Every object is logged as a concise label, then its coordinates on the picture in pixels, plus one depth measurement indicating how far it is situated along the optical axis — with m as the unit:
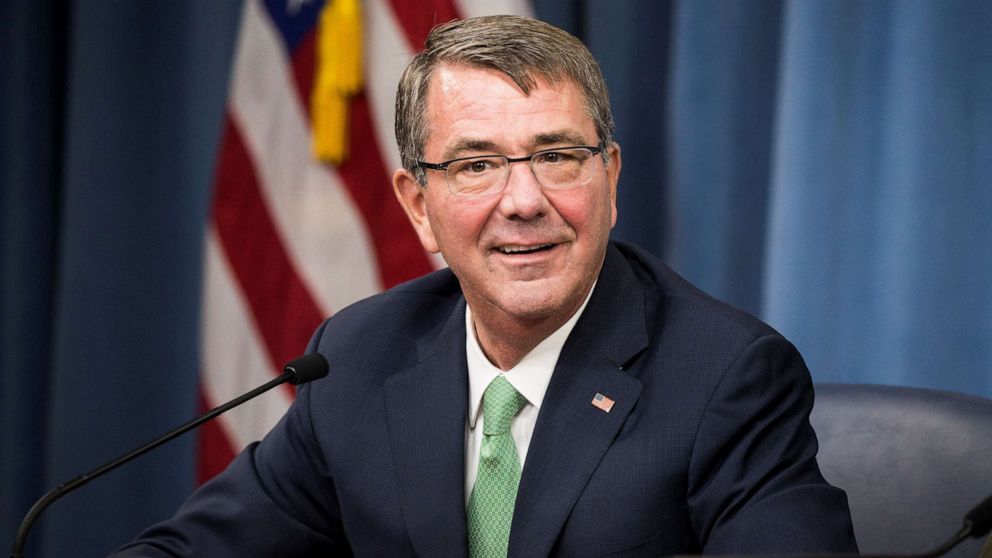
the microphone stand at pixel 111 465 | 3.01
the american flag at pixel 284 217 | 6.06
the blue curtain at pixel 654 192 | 5.13
